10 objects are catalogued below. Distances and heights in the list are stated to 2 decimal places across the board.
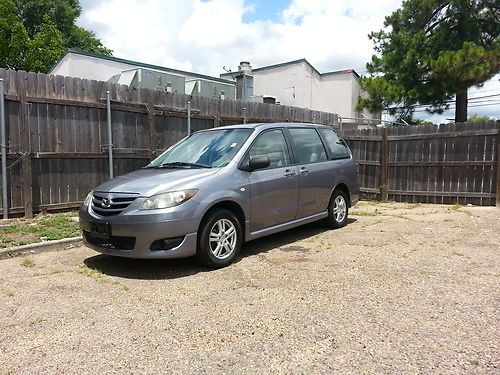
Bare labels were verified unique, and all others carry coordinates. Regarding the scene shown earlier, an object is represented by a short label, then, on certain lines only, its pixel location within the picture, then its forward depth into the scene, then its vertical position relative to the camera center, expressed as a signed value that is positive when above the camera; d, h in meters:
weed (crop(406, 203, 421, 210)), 9.89 -1.26
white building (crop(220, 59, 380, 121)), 24.00 +3.74
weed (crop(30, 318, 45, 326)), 3.46 -1.44
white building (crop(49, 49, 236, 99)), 14.51 +2.96
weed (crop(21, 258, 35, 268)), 5.07 -1.41
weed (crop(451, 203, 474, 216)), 8.87 -1.22
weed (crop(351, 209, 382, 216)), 8.90 -1.30
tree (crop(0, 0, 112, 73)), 22.97 +6.41
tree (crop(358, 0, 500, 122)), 15.36 +3.89
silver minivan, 4.49 -0.54
